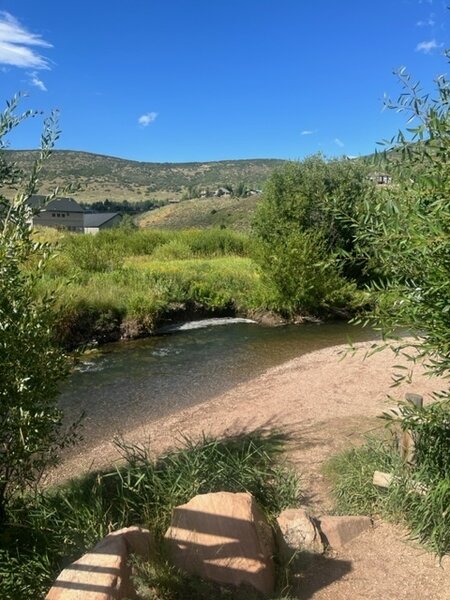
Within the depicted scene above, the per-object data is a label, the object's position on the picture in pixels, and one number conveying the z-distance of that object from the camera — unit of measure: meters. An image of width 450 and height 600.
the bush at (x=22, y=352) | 3.63
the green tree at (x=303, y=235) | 17.81
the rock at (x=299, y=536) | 3.70
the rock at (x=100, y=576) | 2.71
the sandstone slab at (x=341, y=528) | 3.89
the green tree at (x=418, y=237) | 2.88
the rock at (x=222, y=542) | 3.29
